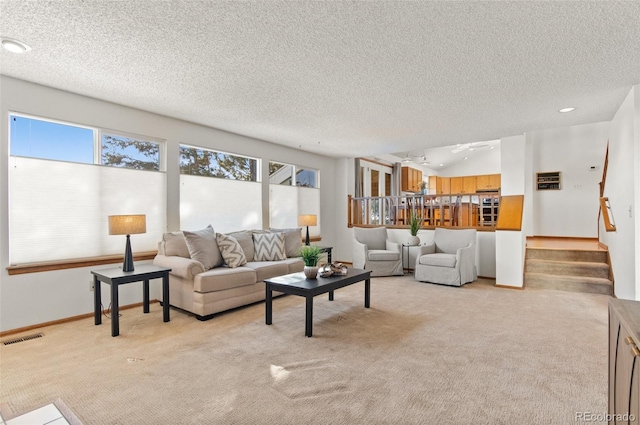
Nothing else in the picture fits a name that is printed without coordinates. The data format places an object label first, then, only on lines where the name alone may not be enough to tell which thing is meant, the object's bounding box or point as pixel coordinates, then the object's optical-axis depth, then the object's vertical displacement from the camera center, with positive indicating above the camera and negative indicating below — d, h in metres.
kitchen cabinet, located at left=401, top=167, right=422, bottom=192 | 9.69 +1.02
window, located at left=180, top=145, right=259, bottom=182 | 4.72 +0.79
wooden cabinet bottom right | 1.01 -0.54
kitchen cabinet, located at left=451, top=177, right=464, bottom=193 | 11.12 +0.96
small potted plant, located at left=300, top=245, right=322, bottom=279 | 3.49 -0.53
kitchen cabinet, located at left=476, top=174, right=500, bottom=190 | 10.24 +1.00
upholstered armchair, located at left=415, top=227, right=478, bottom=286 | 5.08 -0.76
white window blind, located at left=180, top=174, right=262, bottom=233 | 4.65 +0.15
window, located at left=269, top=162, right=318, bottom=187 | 6.14 +0.78
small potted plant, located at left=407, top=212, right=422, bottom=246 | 6.05 -0.36
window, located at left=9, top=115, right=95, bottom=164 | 3.25 +0.80
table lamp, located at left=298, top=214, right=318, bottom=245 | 5.76 -0.13
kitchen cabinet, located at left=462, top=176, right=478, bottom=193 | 10.79 +0.95
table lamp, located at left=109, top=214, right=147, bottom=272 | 3.30 -0.14
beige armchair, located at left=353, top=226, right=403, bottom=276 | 5.85 -0.75
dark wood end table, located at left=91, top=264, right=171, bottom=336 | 3.06 -0.68
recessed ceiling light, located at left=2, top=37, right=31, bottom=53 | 2.43 +1.32
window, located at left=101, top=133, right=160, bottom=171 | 3.90 +0.79
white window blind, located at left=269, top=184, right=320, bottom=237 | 6.05 +0.17
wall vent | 2.91 -1.16
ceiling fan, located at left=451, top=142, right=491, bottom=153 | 8.91 +1.87
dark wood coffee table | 3.01 -0.74
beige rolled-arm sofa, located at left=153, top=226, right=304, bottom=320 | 3.54 -0.68
